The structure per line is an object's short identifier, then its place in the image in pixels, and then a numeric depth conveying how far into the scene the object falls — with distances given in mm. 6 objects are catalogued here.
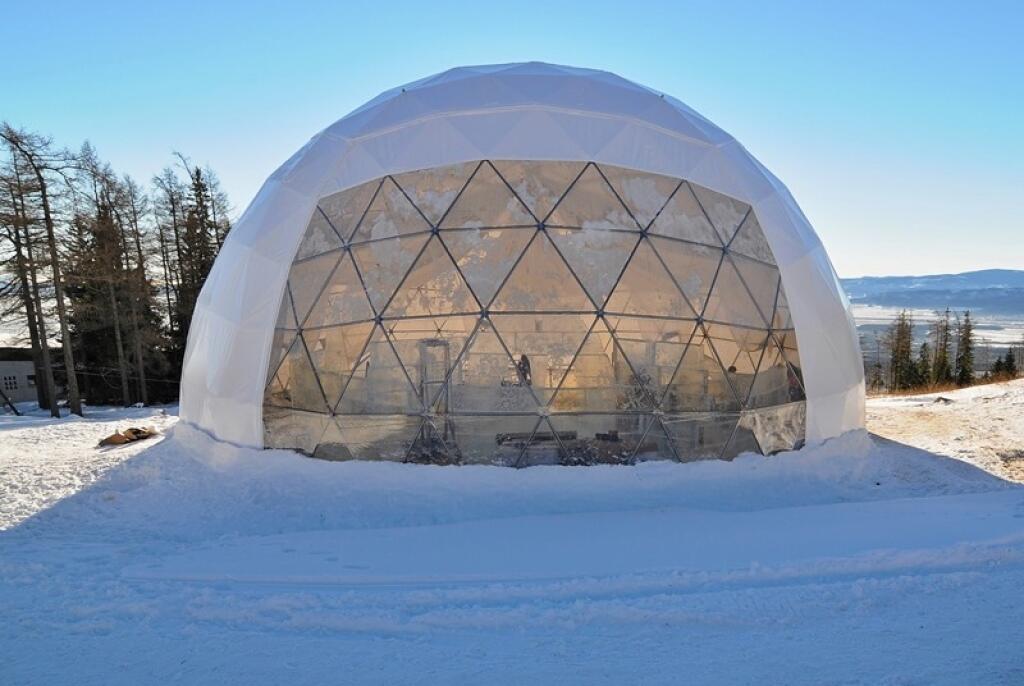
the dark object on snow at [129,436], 11630
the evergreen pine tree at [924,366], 45500
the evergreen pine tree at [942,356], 44094
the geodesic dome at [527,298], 8414
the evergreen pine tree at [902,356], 46562
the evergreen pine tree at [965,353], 42844
